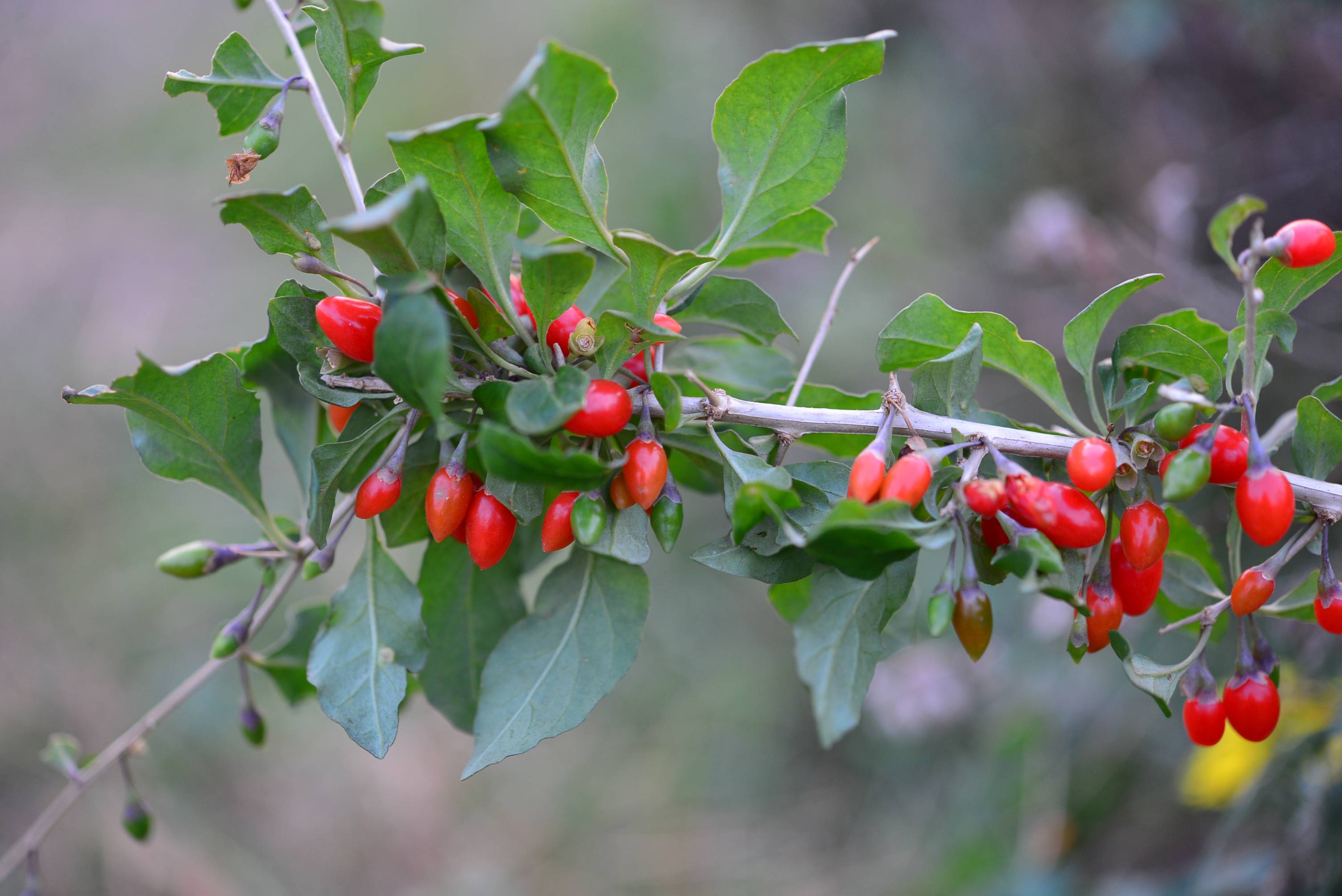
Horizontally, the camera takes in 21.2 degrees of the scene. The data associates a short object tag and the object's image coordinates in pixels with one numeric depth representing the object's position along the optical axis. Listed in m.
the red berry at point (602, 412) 0.71
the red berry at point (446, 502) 0.72
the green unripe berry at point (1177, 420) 0.70
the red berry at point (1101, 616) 0.72
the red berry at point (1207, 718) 0.73
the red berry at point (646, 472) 0.71
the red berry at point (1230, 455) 0.71
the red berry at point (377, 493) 0.72
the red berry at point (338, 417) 0.74
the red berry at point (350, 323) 0.71
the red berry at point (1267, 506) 0.70
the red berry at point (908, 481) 0.70
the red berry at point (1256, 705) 0.73
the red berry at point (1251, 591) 0.72
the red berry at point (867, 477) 0.71
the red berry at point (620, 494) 0.72
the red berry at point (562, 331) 0.73
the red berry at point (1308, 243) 0.71
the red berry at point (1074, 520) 0.70
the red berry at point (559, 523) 0.72
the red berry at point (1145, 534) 0.71
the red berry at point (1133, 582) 0.72
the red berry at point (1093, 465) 0.71
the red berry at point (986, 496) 0.70
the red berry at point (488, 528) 0.72
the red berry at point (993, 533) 0.72
